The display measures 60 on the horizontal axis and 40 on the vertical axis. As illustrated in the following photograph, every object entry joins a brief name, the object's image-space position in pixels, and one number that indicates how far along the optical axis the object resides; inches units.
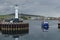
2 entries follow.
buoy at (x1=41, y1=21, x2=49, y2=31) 1400.3
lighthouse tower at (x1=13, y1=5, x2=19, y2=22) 1224.7
